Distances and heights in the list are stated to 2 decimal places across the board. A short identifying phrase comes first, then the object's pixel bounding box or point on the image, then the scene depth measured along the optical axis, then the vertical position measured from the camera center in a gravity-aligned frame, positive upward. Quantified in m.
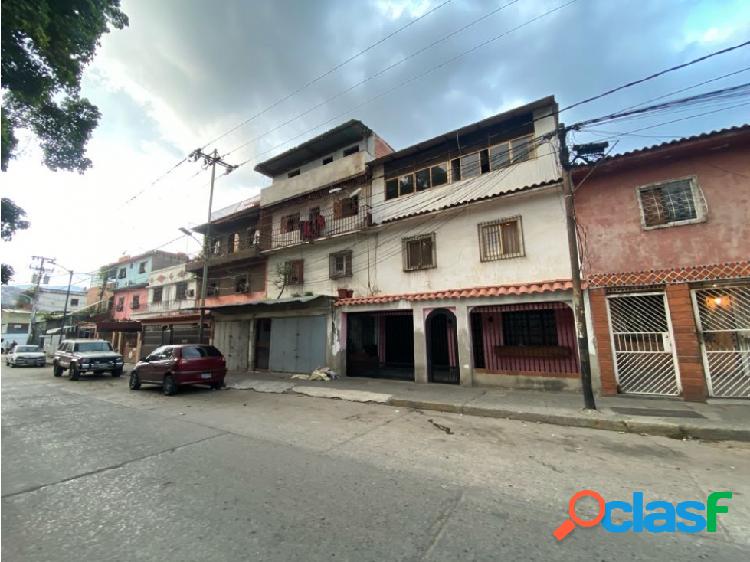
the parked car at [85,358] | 16.95 -0.91
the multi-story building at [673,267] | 8.84 +1.82
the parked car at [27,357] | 25.48 -1.16
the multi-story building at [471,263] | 11.59 +2.82
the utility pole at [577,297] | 8.07 +0.89
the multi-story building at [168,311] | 22.84 +2.35
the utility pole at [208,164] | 17.56 +9.24
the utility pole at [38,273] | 39.88 +8.08
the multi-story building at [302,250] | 16.41 +4.81
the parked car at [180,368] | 12.09 -1.06
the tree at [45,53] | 5.48 +5.54
